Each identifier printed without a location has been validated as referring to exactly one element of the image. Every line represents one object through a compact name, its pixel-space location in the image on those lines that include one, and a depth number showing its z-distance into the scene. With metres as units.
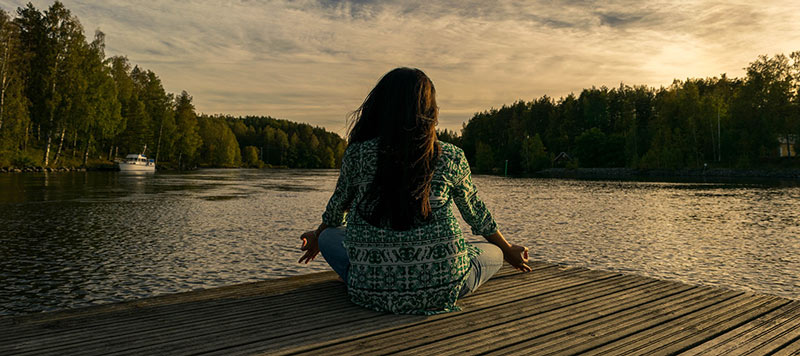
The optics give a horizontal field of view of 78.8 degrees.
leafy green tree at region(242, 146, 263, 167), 156.38
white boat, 65.06
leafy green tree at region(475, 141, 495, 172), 130.75
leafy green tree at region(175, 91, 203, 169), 87.06
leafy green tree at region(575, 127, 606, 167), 102.50
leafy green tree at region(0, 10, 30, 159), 46.06
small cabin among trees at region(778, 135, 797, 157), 66.00
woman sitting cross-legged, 3.31
